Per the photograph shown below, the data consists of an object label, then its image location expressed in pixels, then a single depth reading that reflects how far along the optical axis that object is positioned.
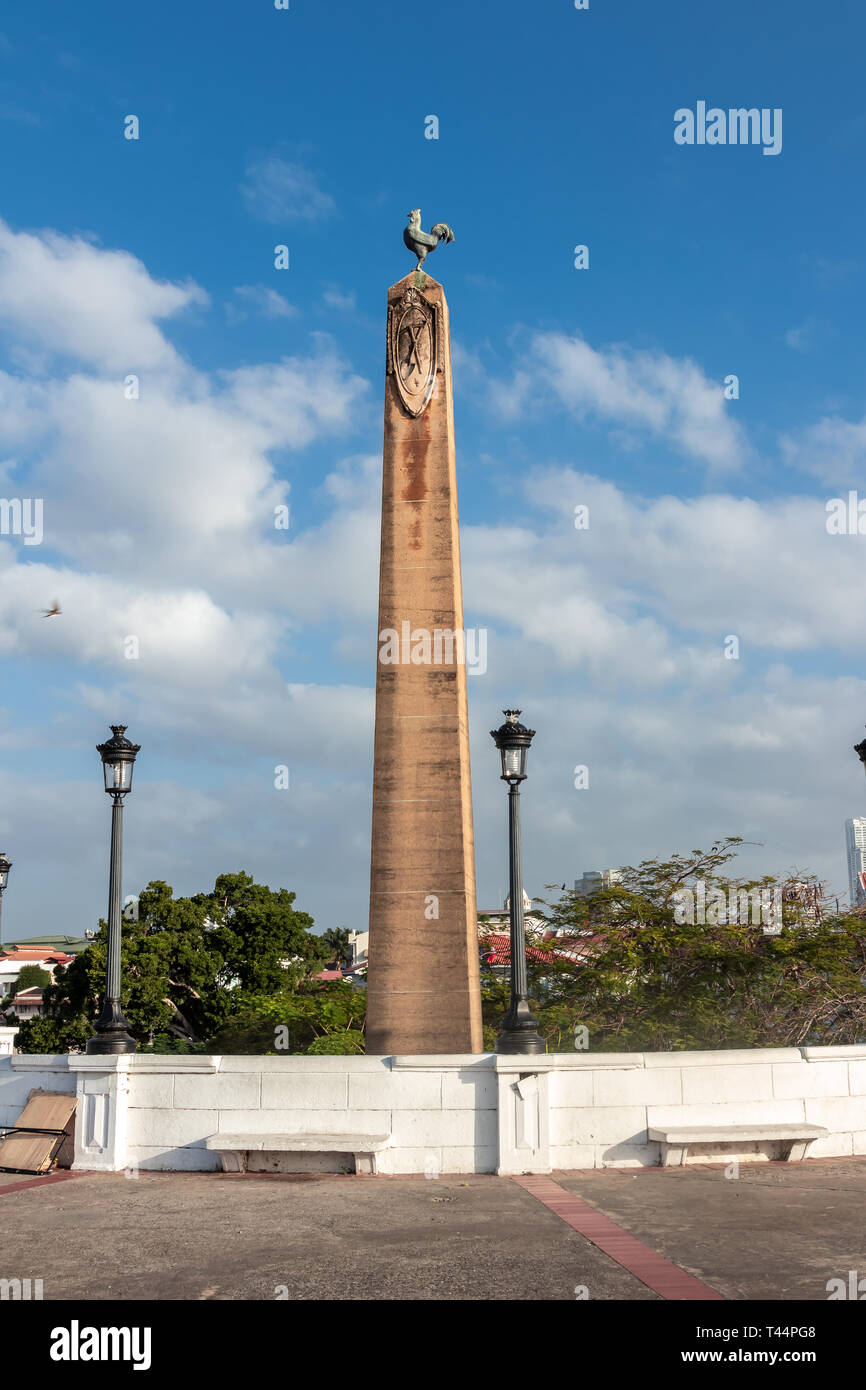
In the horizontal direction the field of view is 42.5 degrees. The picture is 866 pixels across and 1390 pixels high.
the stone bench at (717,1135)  12.00
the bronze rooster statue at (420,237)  17.31
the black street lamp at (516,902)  12.48
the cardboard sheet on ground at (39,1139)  12.70
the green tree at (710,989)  19.52
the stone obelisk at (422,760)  14.85
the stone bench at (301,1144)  11.99
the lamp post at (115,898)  13.41
